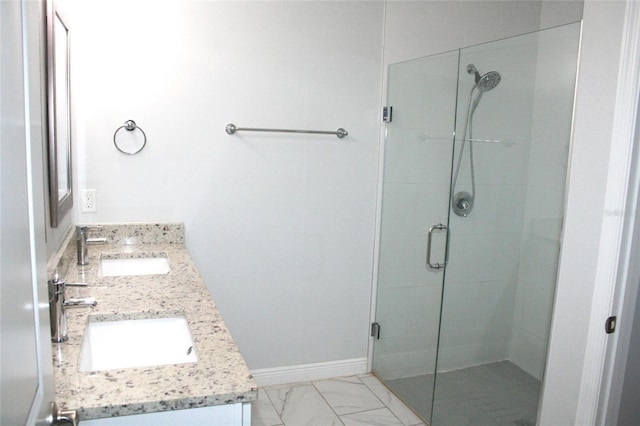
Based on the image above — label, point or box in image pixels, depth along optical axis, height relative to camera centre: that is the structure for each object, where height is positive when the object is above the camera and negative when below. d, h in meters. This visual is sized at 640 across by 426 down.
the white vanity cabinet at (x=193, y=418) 1.11 -0.61
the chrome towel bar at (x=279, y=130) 2.69 +0.09
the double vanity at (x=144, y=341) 1.12 -0.55
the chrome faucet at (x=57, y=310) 1.33 -0.46
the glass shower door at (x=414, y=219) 2.68 -0.37
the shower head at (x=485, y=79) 2.42 +0.36
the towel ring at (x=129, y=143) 2.50 -0.01
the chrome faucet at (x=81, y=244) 2.14 -0.44
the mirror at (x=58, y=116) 1.76 +0.08
